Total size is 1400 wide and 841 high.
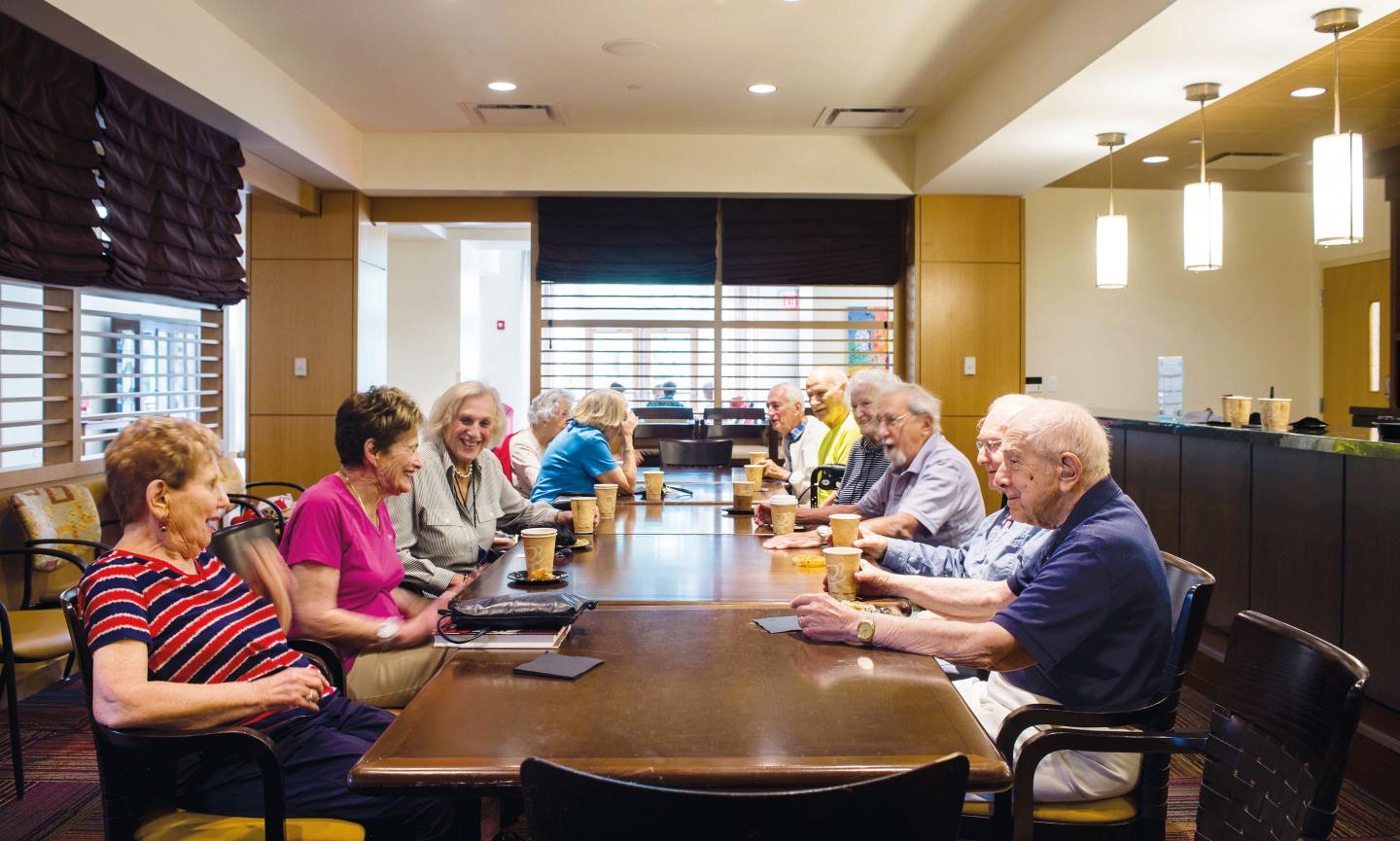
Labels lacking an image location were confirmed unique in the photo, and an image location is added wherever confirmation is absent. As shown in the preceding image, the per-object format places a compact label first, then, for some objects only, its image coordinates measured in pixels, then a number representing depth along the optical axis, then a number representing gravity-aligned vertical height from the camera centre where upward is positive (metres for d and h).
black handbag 1.83 -0.37
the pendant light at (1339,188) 3.46 +0.91
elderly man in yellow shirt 4.82 +0.09
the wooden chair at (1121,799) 1.68 -0.66
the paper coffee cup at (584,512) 2.94 -0.27
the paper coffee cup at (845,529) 2.44 -0.27
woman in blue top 4.18 -0.13
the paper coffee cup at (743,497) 3.61 -0.27
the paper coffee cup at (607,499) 3.29 -0.26
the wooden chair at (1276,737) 1.16 -0.42
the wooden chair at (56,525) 3.71 -0.42
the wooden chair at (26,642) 2.89 -0.72
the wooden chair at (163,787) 1.50 -0.61
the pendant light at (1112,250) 5.20 +1.00
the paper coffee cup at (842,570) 2.05 -0.31
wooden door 7.12 +0.72
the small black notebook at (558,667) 1.58 -0.42
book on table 1.76 -0.41
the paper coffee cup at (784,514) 2.94 -0.27
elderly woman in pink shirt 2.11 -0.32
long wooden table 1.22 -0.43
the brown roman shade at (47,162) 3.39 +1.01
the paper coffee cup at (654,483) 4.08 -0.25
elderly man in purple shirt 3.08 -0.18
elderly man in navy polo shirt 1.69 -0.35
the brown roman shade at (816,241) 6.80 +1.37
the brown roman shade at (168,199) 4.07 +1.09
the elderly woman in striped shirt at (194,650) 1.50 -0.39
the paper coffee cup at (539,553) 2.28 -0.32
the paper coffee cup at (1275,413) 3.72 +0.07
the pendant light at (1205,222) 4.36 +0.98
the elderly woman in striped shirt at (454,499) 2.86 -0.24
